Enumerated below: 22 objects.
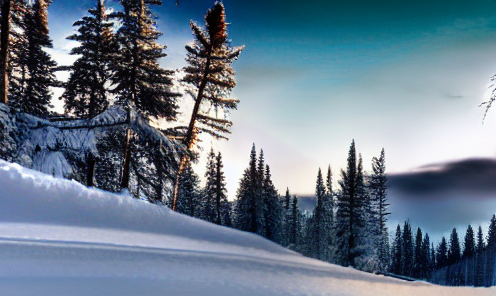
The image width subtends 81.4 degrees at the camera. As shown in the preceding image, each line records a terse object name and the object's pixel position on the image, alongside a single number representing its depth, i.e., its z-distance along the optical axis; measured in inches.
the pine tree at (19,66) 769.6
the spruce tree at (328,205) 2055.9
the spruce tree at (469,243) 3400.6
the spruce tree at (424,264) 3169.3
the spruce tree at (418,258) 3083.2
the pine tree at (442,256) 3806.6
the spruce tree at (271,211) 1471.5
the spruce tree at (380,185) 1467.8
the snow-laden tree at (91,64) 656.4
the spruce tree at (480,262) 3021.7
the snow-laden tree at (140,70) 578.6
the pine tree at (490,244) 2721.5
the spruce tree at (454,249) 3656.5
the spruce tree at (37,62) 851.4
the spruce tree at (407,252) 2827.3
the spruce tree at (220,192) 1493.6
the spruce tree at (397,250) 2723.9
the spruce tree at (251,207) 1333.7
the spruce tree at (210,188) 1517.0
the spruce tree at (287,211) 2163.6
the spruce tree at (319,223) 2010.3
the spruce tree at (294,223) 2303.5
